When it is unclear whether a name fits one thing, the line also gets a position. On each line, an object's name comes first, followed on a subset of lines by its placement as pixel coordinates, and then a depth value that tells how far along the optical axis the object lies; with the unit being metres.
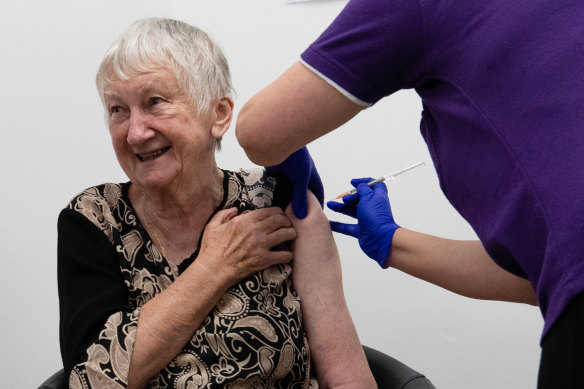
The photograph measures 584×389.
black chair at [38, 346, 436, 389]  1.39
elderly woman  1.29
